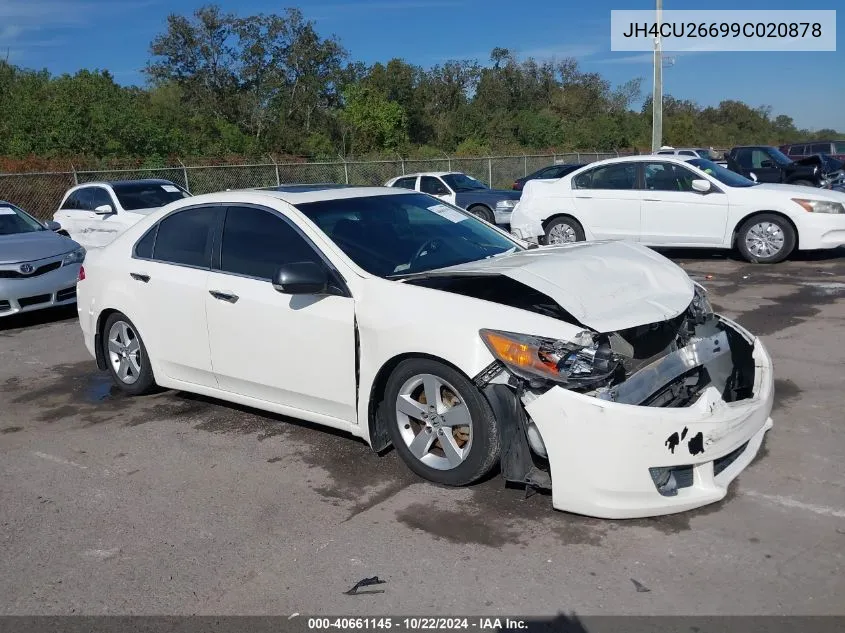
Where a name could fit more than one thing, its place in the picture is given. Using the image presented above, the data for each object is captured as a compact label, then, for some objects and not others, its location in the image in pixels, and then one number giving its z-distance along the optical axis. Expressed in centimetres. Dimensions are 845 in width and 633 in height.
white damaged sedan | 373
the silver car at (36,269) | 939
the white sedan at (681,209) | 1144
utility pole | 2709
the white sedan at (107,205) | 1373
